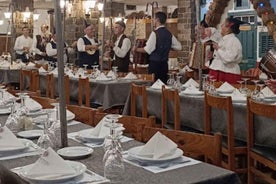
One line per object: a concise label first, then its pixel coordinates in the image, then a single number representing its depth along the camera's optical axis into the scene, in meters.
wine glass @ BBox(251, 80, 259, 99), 3.92
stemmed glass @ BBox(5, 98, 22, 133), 2.62
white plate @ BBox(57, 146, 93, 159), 2.05
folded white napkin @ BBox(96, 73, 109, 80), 5.82
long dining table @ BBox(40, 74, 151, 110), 5.45
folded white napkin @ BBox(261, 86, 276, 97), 4.00
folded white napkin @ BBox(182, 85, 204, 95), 4.28
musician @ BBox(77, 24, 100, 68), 8.16
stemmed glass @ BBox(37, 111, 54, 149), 2.14
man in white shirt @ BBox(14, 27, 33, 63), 10.79
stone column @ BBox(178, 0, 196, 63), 8.81
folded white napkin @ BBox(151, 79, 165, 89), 4.76
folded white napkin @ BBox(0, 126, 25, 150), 2.16
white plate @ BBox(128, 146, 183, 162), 1.94
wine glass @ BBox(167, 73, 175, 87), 4.91
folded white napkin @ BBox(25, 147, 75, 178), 1.72
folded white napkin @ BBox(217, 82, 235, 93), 4.38
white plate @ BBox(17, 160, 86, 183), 1.69
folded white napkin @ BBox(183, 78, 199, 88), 4.89
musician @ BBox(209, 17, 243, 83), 5.58
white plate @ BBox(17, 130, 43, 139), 2.48
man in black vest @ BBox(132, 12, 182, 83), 6.73
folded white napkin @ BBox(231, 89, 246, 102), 3.82
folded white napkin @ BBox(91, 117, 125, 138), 2.41
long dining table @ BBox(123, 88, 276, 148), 3.31
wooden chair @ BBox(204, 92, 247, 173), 3.26
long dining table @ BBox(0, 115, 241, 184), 1.73
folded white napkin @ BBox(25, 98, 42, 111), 3.26
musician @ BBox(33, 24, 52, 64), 10.78
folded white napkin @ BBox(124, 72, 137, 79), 6.06
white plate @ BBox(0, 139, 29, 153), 2.11
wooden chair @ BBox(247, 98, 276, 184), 3.03
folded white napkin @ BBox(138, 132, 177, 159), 1.99
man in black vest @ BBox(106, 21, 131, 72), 7.73
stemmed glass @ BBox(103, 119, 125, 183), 1.76
